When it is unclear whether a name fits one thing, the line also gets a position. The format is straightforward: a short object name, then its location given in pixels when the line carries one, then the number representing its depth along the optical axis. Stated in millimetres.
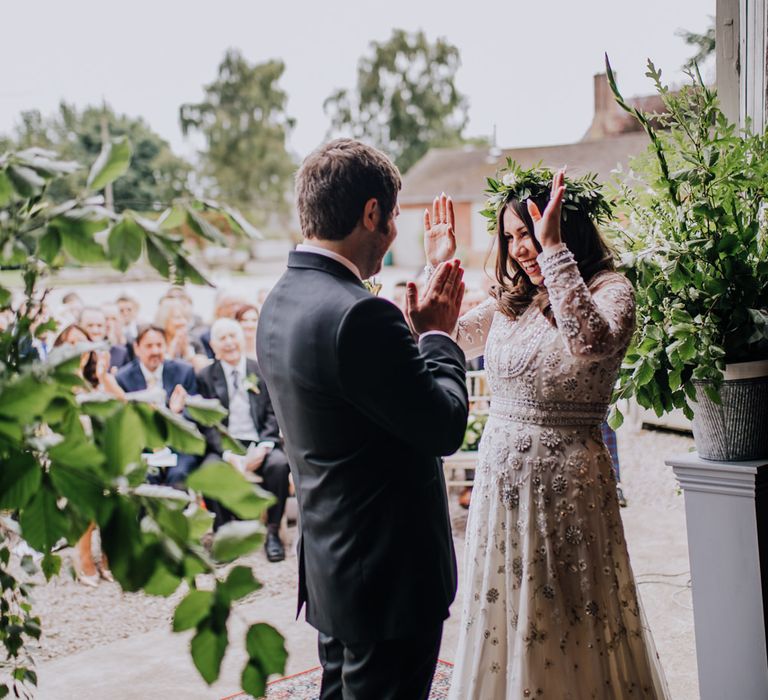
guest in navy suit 5117
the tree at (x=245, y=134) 26734
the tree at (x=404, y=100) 29125
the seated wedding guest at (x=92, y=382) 4593
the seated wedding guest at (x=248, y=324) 5590
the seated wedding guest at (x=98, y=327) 5855
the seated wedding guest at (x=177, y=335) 6195
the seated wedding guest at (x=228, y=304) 6078
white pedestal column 2312
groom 1498
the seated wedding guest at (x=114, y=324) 6691
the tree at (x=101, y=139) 17269
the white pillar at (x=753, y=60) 2875
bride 2152
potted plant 2172
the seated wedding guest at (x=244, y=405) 5141
